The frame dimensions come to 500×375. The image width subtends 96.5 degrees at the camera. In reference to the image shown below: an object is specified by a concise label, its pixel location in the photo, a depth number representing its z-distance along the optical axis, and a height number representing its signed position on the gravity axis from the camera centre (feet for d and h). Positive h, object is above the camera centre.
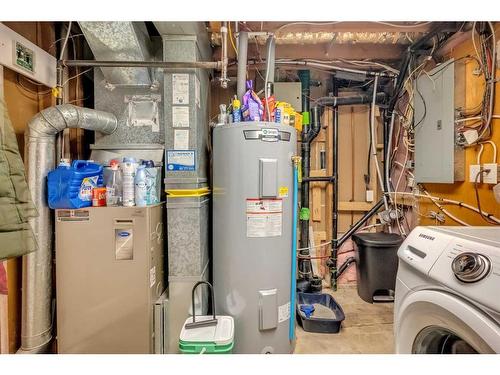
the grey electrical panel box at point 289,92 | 6.75 +2.86
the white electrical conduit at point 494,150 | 4.61 +0.76
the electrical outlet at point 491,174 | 4.52 +0.25
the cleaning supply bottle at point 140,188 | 4.09 -0.03
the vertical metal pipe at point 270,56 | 4.87 +2.88
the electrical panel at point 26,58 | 3.64 +2.33
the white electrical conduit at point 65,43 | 4.54 +2.98
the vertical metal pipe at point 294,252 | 4.64 -1.40
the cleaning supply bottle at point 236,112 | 4.38 +1.46
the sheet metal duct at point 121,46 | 4.01 +2.72
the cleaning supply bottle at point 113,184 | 4.15 +0.04
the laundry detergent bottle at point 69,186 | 3.85 +0.00
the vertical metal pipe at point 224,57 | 4.17 +2.56
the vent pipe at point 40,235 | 3.90 -0.88
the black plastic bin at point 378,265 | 6.41 -2.30
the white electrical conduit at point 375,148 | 7.29 +1.27
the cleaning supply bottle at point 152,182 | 4.27 +0.09
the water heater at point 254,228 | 4.15 -0.80
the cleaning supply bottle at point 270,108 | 4.44 +1.58
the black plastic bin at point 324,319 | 5.43 -3.35
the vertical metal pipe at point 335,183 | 7.39 +0.10
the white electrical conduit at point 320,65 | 6.33 +3.52
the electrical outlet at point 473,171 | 4.86 +0.33
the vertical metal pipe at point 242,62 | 4.70 +2.63
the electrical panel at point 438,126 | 5.35 +1.57
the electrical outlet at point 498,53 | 4.47 +2.67
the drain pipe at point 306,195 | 7.10 -0.29
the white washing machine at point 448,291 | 1.89 -1.05
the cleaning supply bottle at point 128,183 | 4.05 +0.06
